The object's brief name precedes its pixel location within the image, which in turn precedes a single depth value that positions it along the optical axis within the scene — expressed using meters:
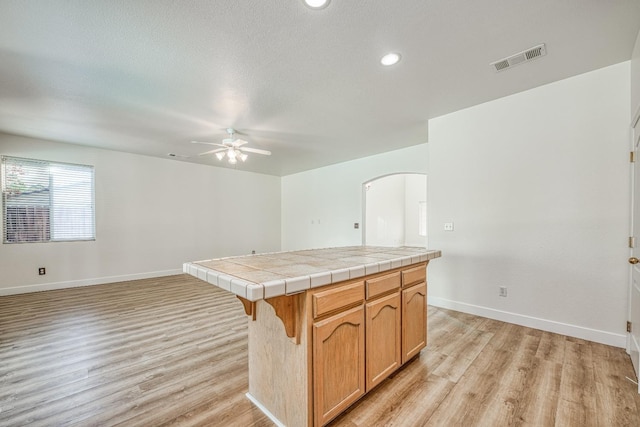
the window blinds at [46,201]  4.45
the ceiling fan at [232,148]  3.87
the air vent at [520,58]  2.26
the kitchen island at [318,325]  1.40
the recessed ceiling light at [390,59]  2.31
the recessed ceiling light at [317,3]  1.72
